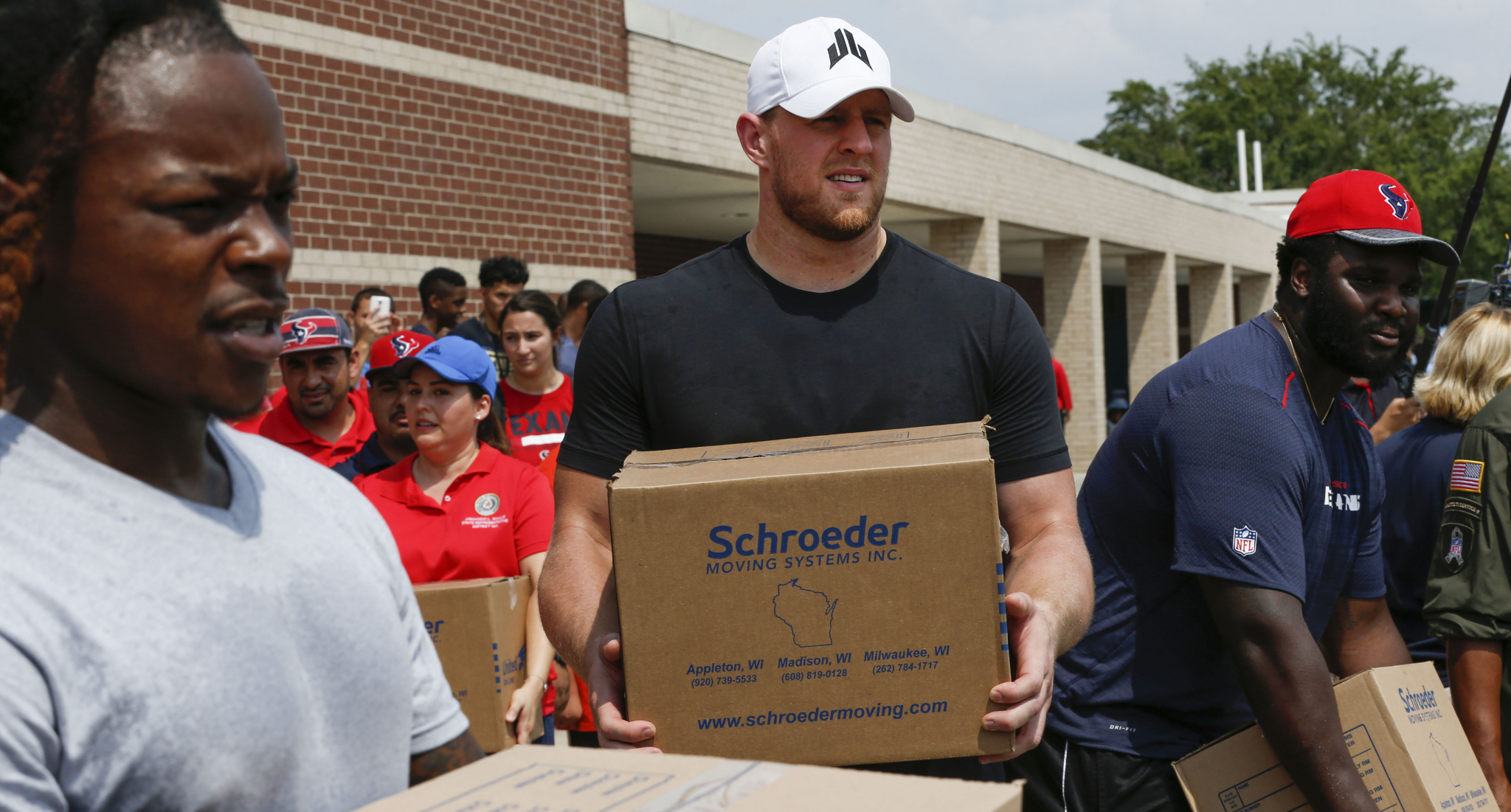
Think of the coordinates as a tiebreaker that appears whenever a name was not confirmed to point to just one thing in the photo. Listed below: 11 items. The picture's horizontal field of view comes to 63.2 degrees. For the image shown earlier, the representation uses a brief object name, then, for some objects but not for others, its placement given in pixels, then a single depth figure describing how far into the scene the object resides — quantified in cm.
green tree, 4631
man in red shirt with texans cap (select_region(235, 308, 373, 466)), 519
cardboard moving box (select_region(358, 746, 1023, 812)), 116
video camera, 514
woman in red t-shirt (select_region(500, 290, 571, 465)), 591
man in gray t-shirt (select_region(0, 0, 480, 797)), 107
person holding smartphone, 761
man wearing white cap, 234
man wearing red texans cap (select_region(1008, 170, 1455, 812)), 262
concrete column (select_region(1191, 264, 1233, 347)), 2755
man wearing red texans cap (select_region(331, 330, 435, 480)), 479
